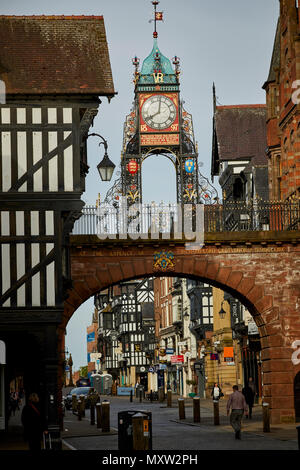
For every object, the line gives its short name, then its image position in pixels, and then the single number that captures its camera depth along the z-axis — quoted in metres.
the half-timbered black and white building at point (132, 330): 96.62
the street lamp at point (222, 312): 54.88
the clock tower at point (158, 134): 51.88
